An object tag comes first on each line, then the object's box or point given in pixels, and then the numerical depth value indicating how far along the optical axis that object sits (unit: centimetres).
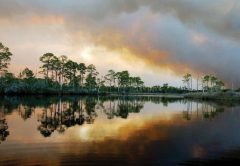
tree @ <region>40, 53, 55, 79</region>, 11475
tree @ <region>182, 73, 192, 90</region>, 18075
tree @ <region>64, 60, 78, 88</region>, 12594
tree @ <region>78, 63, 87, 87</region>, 13552
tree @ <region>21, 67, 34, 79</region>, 12619
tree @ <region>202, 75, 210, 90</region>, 17400
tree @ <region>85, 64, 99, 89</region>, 14888
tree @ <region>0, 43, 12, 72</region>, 8700
